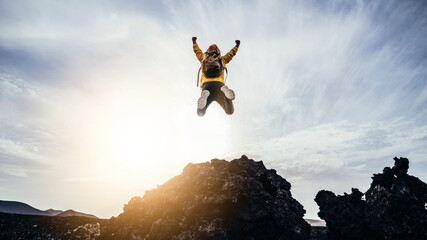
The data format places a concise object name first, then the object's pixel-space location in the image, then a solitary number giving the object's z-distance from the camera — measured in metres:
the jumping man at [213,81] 7.63
